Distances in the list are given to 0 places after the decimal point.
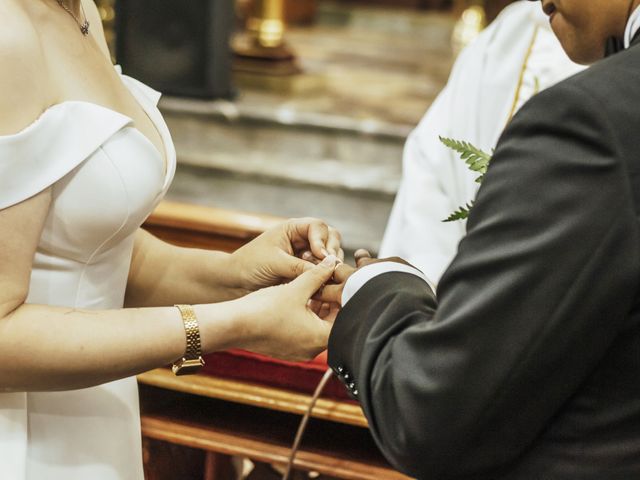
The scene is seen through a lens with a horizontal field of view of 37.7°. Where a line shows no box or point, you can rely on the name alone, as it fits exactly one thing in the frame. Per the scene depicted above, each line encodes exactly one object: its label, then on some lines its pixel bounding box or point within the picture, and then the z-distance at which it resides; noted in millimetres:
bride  1534
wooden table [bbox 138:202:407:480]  2365
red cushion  2486
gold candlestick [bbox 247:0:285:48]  8117
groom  1218
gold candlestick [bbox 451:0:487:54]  9953
